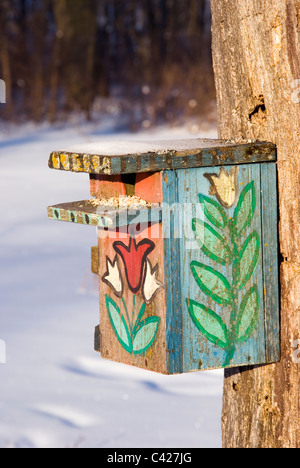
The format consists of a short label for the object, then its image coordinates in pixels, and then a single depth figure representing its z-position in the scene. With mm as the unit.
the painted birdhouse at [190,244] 4593
